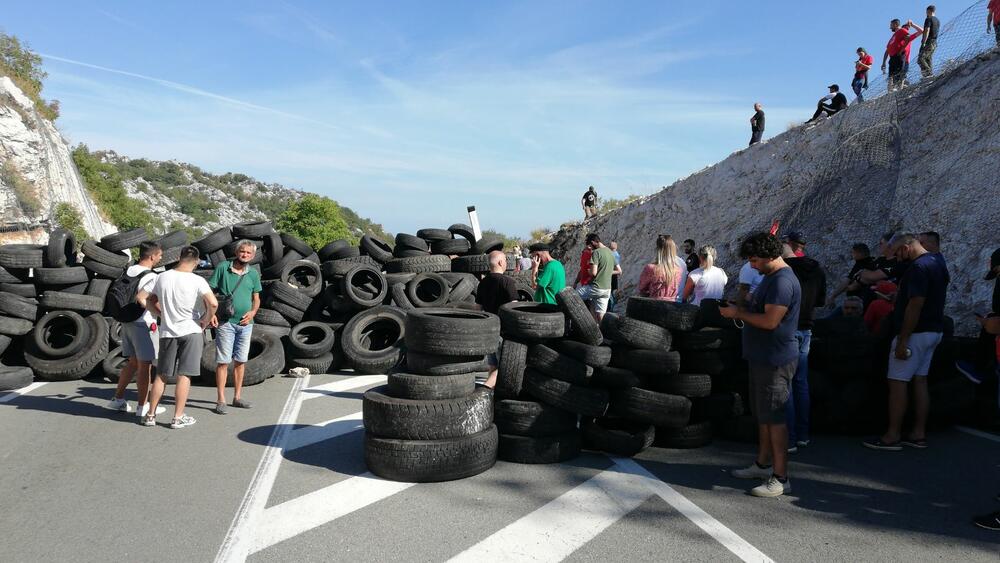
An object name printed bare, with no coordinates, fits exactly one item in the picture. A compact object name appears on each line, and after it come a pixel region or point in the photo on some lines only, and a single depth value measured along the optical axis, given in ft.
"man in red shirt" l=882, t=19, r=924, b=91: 49.83
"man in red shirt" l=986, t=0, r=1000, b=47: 42.42
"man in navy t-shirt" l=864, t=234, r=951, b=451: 19.66
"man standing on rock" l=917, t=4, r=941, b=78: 47.90
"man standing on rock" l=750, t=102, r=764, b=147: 69.82
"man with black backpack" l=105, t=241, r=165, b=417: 23.25
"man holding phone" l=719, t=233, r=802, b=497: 16.38
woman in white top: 26.14
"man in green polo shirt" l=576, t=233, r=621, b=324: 30.22
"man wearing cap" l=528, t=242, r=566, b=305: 28.60
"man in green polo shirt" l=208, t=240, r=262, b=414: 25.14
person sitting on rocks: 62.29
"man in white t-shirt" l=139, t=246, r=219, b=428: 22.29
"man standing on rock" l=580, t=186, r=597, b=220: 96.46
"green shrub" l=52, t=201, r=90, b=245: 89.51
